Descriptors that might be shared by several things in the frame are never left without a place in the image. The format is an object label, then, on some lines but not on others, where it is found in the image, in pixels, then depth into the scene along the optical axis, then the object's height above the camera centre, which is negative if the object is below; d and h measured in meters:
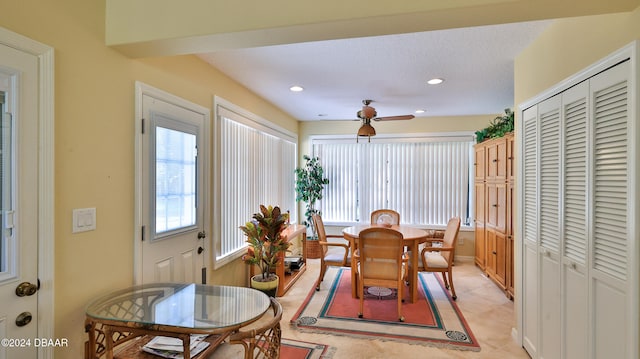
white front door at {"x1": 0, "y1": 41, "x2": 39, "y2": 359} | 1.37 -0.12
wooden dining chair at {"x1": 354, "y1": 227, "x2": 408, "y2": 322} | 3.06 -0.83
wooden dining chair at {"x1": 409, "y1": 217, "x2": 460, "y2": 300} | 3.61 -0.98
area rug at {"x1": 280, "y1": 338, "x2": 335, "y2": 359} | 2.48 -1.43
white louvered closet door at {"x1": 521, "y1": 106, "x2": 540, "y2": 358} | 2.31 -0.40
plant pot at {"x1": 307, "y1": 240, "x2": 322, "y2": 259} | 5.51 -1.25
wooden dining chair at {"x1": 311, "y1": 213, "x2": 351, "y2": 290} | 3.81 -0.99
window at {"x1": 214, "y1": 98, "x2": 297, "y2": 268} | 3.18 +0.10
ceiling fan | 3.91 +0.78
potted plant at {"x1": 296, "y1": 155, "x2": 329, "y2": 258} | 5.52 -0.16
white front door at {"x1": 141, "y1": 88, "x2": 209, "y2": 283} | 2.22 -0.11
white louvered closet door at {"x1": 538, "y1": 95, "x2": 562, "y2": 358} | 2.02 -0.33
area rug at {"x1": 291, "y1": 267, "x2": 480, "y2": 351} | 2.78 -1.42
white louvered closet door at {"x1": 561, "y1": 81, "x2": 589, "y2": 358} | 1.75 -0.26
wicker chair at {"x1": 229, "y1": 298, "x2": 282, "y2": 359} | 1.46 -0.78
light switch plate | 1.69 -0.23
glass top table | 1.53 -0.72
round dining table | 3.53 -0.85
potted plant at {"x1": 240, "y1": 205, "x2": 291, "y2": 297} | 3.29 -0.70
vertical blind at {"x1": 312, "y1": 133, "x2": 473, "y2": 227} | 5.37 +0.04
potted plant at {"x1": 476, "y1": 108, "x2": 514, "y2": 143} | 3.69 +0.67
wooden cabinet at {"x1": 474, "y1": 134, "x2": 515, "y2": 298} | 3.66 -0.41
